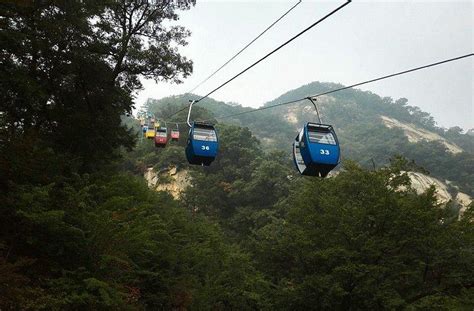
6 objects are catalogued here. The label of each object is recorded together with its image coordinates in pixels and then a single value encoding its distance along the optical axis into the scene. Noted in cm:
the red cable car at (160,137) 2208
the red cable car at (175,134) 2395
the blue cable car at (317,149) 793
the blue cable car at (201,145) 1026
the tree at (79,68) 1086
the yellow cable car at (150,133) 2575
